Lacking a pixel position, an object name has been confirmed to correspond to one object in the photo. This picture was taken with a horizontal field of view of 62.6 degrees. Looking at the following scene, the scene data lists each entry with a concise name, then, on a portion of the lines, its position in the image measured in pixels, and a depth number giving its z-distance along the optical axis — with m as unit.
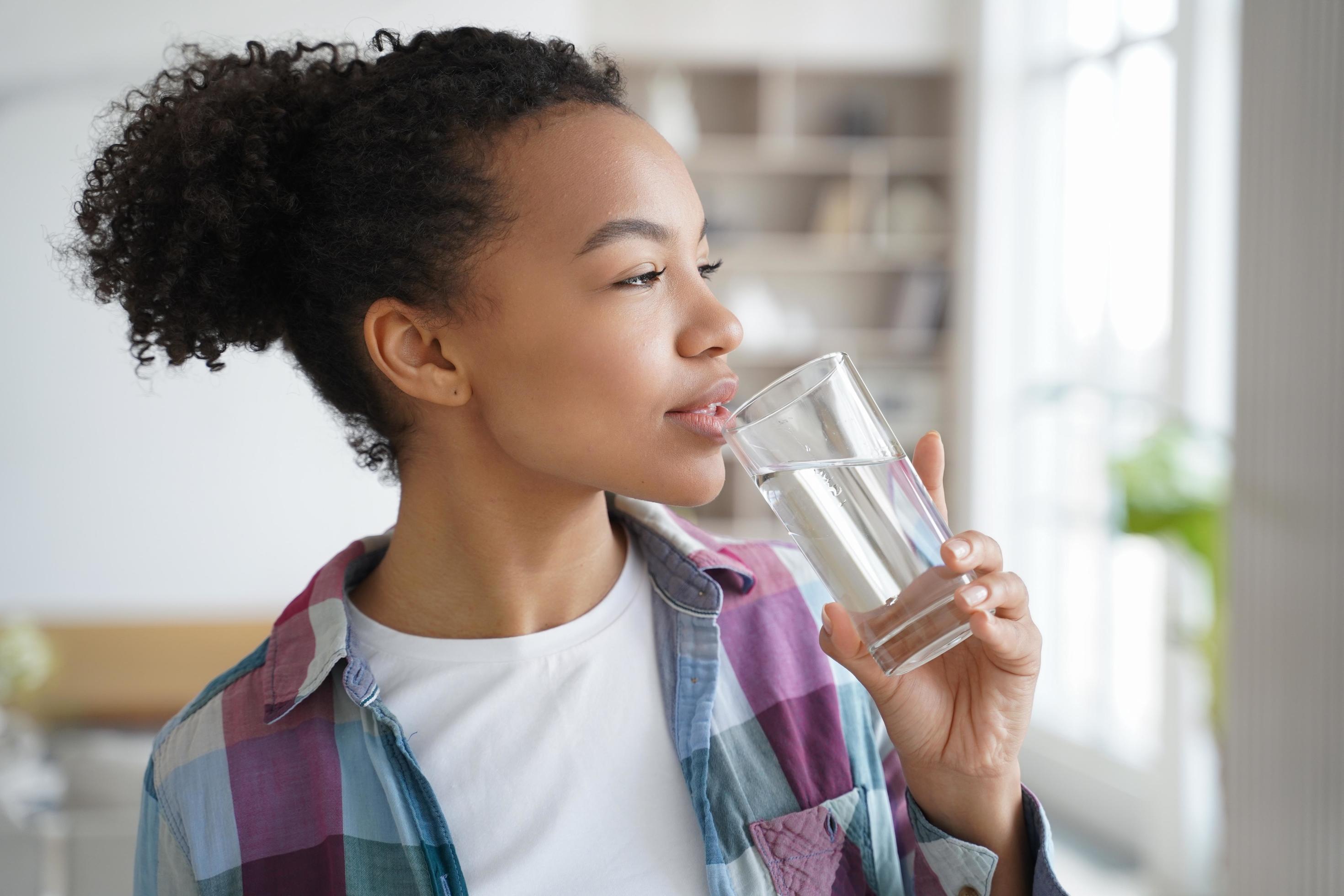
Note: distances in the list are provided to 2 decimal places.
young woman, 0.98
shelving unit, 4.73
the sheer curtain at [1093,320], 3.35
